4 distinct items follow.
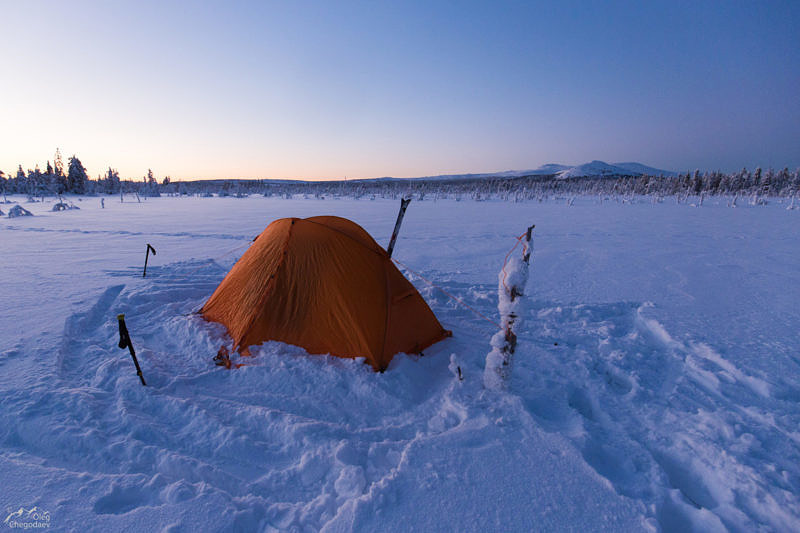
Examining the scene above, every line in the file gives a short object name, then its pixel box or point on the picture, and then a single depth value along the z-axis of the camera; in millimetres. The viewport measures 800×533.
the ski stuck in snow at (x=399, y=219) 5332
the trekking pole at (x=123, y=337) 3245
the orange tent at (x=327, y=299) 4207
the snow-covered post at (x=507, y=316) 3291
